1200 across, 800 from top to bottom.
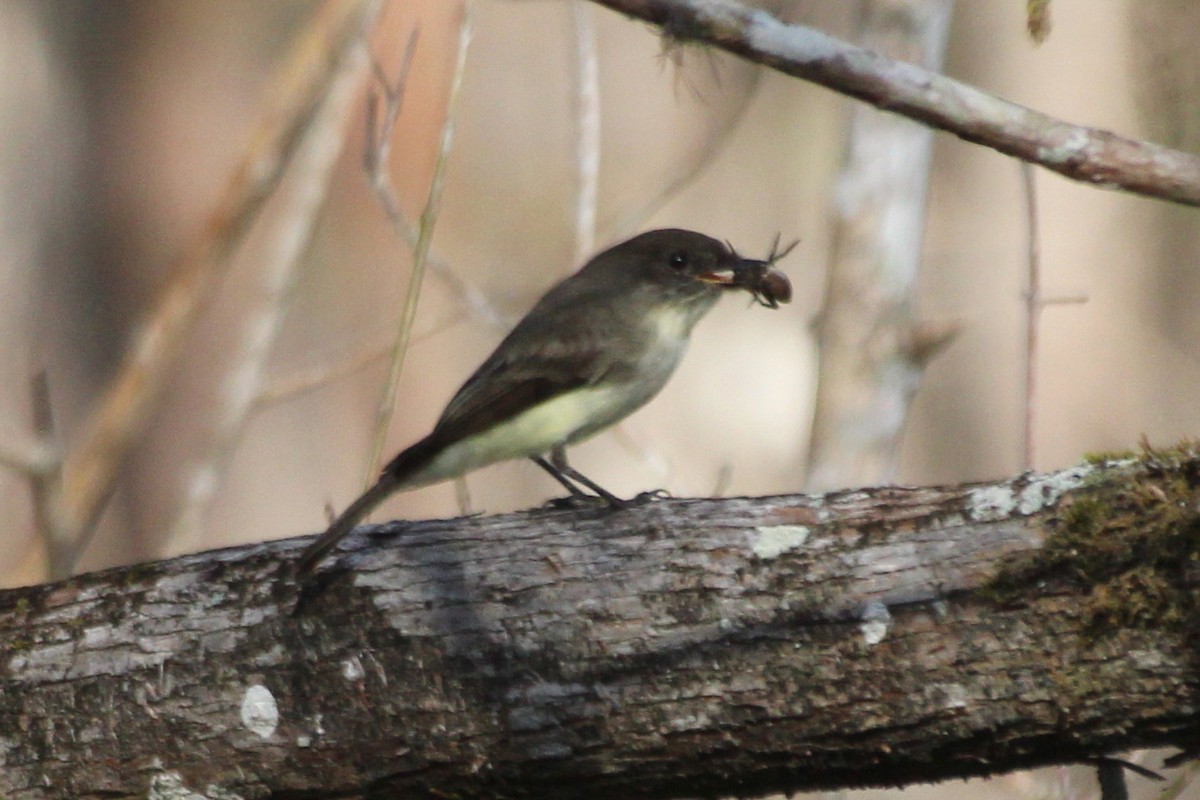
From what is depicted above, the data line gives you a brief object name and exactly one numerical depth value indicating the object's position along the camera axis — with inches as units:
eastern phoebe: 334.0
